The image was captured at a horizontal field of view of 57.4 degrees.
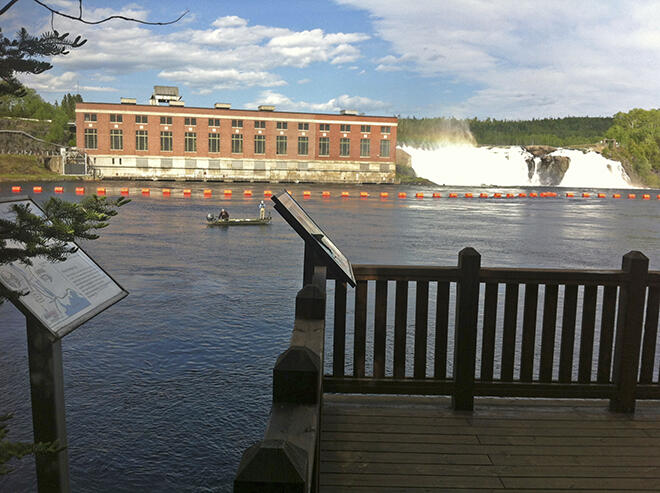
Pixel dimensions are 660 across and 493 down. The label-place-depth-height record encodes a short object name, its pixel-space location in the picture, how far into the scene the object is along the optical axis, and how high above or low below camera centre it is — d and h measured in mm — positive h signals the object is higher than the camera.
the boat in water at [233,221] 34219 -3630
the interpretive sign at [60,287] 3436 -851
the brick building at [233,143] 92625 +2451
